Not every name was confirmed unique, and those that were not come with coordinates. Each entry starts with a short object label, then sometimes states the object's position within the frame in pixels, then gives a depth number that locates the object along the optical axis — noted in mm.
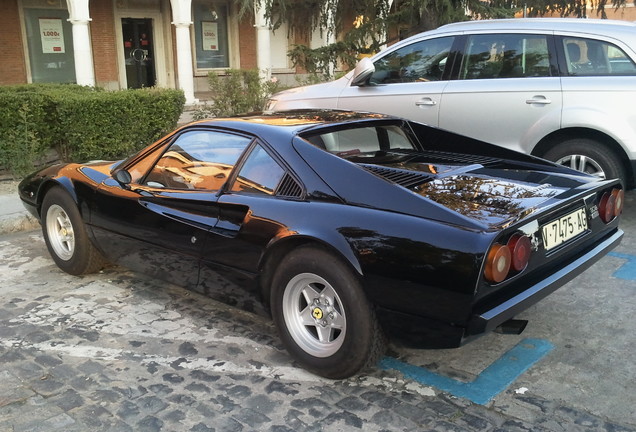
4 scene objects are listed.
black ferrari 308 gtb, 2910
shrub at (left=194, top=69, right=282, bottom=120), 10000
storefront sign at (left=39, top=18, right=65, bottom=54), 18156
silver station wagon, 5777
